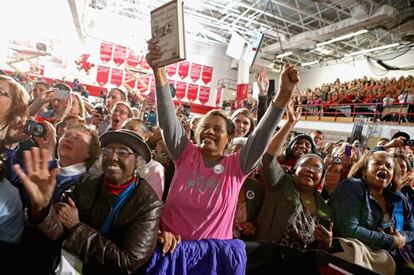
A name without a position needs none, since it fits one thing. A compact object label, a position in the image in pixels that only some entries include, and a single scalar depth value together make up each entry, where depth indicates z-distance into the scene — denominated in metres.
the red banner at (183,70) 19.05
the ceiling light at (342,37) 11.62
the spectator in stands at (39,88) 4.50
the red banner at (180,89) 18.97
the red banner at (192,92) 19.50
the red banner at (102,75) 17.77
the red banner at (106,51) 17.61
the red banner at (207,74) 20.47
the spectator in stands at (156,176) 2.21
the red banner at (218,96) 19.75
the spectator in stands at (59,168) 1.60
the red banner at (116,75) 17.95
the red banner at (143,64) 16.69
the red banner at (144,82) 17.33
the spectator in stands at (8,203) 1.49
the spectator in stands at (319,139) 5.65
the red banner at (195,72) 19.80
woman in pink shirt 1.72
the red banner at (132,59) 17.33
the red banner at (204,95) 20.03
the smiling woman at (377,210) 2.10
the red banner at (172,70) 18.62
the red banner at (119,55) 17.78
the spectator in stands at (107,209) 1.33
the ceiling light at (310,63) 17.70
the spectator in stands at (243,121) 3.21
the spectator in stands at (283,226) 2.01
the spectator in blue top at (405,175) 2.76
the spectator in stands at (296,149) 2.89
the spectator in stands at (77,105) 3.36
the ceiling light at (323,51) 16.67
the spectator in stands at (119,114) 3.53
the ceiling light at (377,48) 12.73
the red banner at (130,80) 17.85
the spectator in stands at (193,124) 3.96
